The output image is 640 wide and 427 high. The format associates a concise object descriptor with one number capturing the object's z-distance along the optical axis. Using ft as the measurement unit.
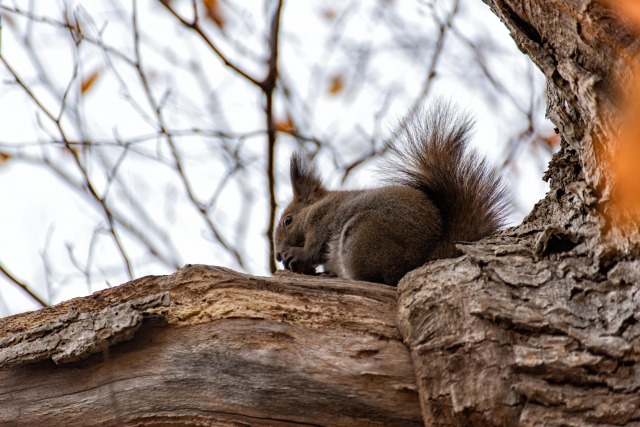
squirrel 17.60
